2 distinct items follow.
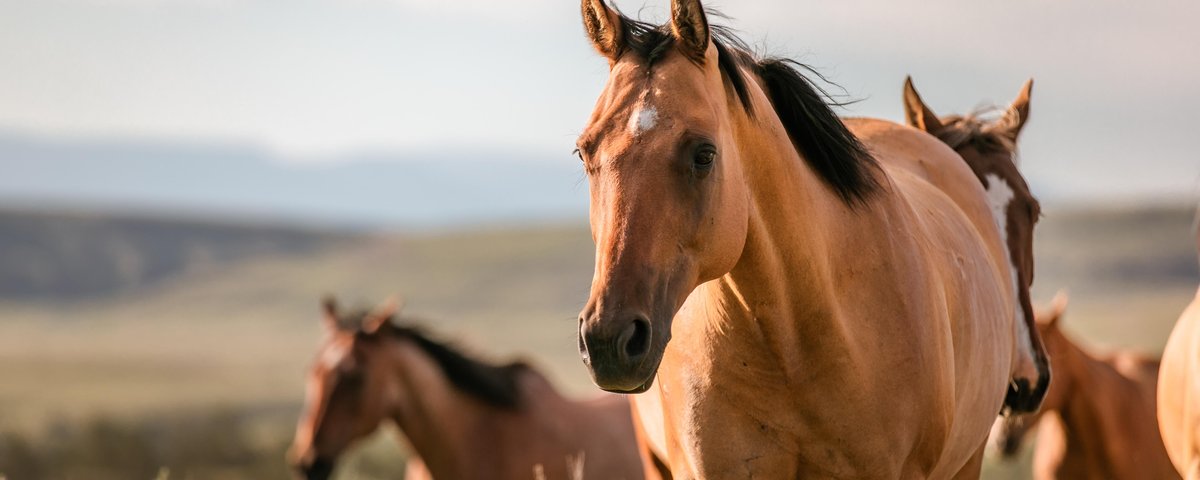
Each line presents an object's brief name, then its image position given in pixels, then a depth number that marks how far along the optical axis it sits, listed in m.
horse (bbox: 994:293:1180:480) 16.81
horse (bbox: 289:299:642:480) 17.69
